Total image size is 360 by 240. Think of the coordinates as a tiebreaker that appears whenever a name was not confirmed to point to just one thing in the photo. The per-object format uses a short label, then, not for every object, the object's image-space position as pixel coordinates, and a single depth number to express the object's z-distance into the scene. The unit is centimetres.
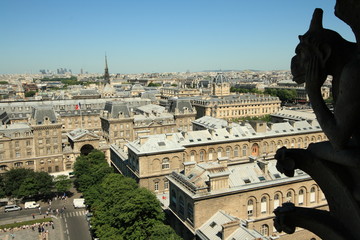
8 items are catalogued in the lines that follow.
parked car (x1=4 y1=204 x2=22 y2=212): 6256
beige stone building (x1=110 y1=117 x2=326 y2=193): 5481
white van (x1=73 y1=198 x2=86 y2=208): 6312
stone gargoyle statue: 604
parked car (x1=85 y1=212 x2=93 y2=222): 5599
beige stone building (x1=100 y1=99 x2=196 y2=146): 8988
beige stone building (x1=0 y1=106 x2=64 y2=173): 7825
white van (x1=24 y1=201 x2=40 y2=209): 6338
